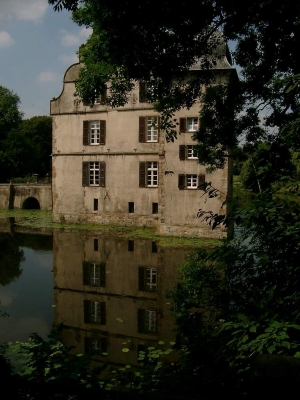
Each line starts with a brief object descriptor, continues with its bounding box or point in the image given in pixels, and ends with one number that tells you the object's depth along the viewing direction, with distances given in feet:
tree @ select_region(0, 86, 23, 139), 156.70
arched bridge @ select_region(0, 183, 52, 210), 107.86
